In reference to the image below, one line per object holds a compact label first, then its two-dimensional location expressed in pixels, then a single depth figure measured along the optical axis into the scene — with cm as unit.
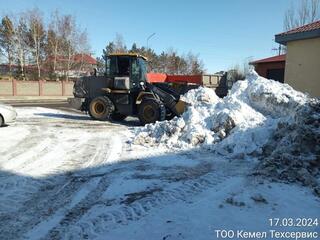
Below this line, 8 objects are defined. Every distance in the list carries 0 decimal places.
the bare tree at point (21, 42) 2898
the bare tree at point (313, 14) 2747
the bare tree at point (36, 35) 2886
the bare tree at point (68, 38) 3028
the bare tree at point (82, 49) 3107
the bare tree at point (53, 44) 2986
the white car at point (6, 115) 843
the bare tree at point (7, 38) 2859
